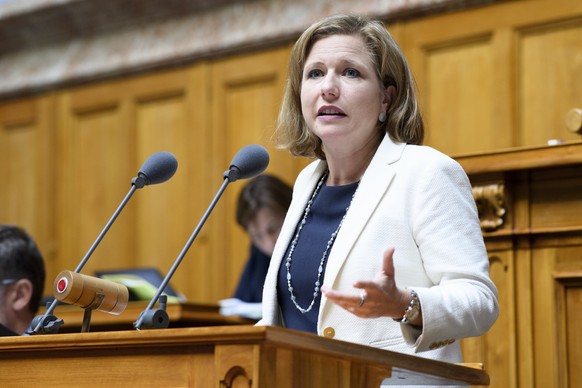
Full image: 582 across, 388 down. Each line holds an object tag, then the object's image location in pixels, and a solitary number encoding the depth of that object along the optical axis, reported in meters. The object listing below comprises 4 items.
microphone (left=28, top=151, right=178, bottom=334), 5.48
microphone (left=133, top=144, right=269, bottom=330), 5.06
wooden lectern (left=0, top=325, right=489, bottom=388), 3.83
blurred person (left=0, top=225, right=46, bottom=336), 6.46
